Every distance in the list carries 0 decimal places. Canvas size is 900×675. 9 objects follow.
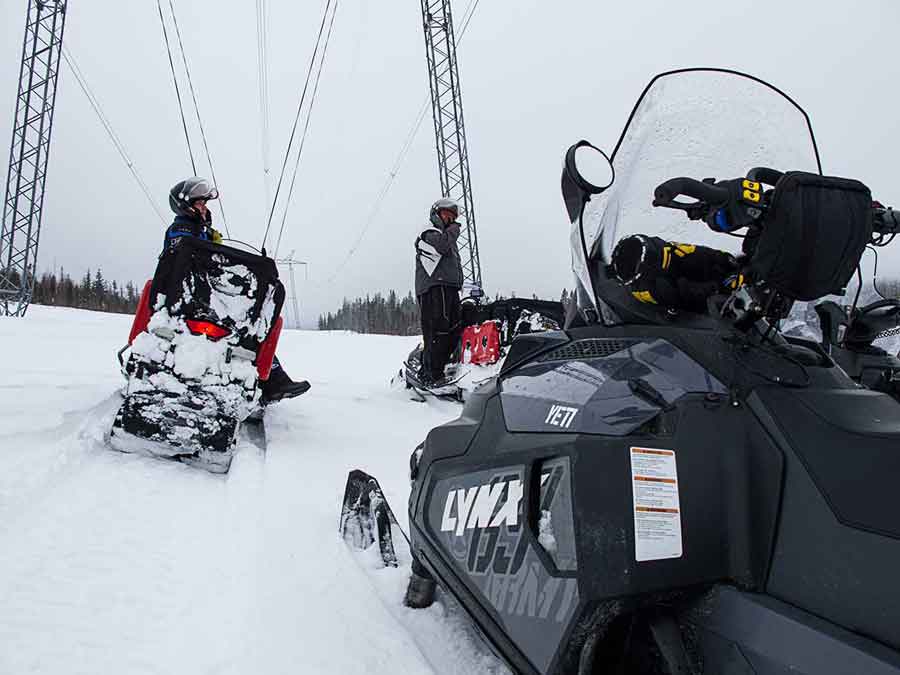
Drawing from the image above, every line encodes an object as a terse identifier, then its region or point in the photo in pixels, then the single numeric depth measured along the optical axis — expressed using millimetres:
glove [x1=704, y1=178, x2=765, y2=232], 1150
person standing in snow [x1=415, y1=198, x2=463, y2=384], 5503
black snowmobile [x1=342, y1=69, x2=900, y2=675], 869
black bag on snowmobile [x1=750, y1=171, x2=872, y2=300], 1070
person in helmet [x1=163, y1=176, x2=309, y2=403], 3992
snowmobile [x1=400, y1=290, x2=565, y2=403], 4809
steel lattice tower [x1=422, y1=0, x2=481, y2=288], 15031
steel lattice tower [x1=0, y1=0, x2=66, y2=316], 14289
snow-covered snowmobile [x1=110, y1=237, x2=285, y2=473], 2951
